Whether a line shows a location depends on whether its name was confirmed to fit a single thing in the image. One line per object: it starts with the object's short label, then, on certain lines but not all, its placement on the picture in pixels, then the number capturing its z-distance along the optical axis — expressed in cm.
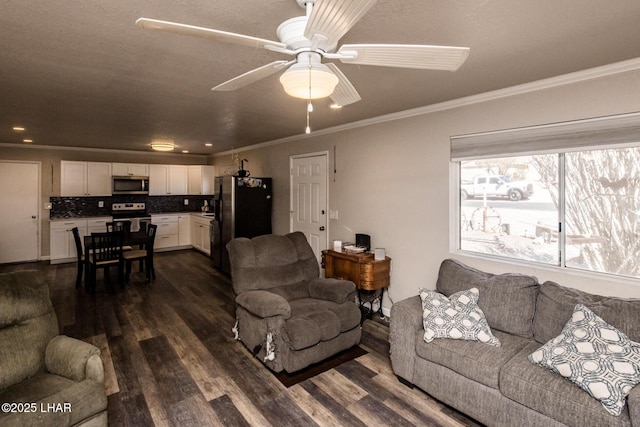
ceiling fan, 123
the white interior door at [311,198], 497
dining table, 500
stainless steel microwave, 724
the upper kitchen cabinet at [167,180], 776
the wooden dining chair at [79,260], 513
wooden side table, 369
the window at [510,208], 286
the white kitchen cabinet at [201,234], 742
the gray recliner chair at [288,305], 273
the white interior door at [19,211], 643
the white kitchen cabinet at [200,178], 831
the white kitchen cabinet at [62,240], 663
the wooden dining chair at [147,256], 541
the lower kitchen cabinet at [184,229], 816
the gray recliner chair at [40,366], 166
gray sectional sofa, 183
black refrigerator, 568
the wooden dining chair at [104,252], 488
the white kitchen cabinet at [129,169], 727
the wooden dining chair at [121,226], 588
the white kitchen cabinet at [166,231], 782
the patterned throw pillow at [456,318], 237
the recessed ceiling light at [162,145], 549
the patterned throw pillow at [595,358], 173
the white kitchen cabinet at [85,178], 677
